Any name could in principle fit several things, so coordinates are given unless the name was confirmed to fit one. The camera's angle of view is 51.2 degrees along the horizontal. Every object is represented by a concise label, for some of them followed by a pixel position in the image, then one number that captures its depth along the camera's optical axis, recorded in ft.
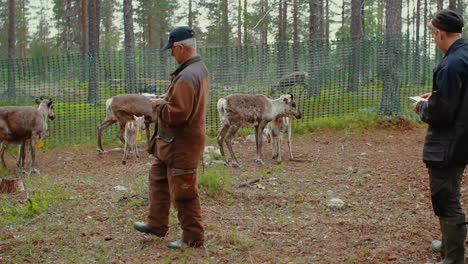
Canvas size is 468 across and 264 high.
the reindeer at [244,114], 34.91
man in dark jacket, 14.03
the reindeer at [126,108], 39.32
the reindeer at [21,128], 33.04
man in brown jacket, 16.08
